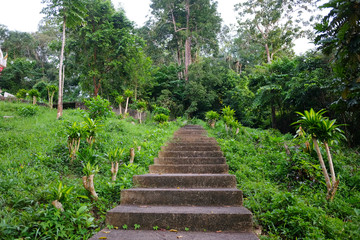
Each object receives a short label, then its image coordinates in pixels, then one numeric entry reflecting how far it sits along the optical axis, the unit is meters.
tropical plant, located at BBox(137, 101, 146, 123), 10.35
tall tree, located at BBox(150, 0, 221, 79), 15.30
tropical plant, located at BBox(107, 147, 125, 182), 3.16
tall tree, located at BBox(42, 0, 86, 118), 8.70
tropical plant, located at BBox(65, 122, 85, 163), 3.60
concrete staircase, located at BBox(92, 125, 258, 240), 2.37
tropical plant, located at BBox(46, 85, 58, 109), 11.67
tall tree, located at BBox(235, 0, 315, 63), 13.81
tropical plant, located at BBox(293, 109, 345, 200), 2.70
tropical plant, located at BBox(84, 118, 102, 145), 3.78
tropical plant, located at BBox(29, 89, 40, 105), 11.46
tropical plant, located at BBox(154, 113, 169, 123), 8.52
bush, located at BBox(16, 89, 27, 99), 13.68
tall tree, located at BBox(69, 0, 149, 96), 12.77
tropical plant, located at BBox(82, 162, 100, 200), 2.60
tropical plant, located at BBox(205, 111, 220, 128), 8.46
